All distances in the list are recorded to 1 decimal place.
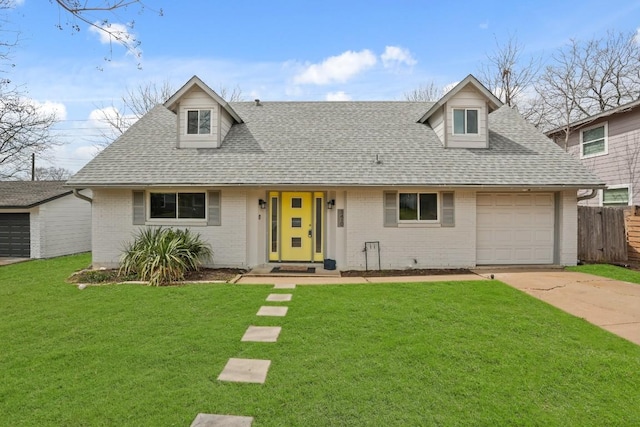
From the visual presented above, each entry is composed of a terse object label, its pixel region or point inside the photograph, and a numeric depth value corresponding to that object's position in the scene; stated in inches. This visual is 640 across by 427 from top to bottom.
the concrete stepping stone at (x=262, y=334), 181.5
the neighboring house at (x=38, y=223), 509.0
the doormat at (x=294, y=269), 355.3
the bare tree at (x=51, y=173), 1397.6
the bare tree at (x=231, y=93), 934.4
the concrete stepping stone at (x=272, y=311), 222.1
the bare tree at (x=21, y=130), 522.4
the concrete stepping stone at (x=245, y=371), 140.0
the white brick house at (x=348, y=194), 370.9
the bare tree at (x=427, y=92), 893.2
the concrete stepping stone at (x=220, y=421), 110.4
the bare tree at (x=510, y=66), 751.1
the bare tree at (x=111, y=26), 160.2
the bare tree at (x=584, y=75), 756.0
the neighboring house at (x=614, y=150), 493.0
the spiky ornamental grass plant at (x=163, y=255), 315.9
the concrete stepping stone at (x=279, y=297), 254.4
